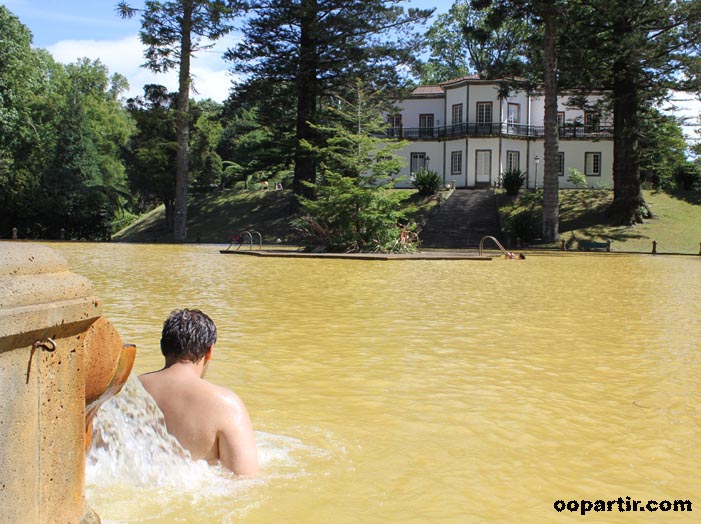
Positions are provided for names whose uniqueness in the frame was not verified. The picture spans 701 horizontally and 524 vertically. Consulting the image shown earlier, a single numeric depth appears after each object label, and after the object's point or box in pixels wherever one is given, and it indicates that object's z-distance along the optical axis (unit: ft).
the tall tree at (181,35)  124.77
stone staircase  124.06
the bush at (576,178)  163.84
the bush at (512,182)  142.00
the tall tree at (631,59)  100.94
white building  172.86
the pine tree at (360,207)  85.51
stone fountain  6.63
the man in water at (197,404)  11.99
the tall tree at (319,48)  123.24
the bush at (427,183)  150.20
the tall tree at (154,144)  141.49
